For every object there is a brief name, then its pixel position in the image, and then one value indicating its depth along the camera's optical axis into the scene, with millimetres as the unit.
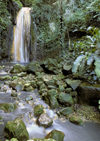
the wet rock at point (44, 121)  2420
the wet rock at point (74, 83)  3613
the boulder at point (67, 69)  4813
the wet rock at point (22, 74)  5079
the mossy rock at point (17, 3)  8318
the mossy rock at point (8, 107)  2758
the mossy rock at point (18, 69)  5551
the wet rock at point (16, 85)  3958
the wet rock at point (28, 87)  3979
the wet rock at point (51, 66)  5488
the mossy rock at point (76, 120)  2621
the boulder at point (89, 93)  3156
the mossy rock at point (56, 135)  1978
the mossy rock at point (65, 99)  3172
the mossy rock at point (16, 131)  1855
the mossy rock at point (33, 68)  5410
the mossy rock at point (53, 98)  3143
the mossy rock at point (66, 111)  2901
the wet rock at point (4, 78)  4627
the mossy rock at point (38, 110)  2755
